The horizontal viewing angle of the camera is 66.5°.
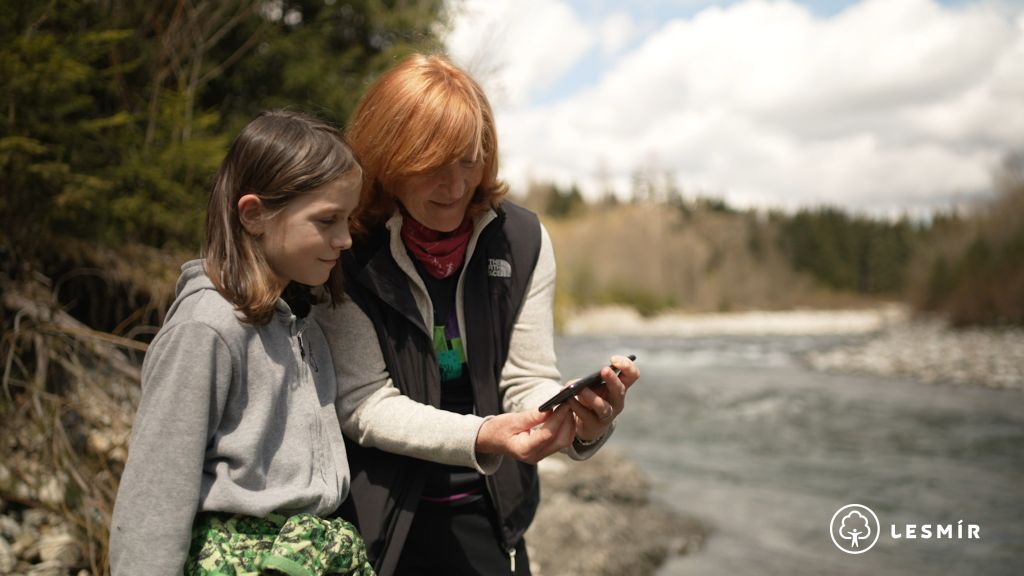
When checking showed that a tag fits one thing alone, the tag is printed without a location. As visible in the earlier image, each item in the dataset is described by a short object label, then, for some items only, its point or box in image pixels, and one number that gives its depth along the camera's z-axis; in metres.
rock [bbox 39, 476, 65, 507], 3.21
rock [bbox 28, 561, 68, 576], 2.90
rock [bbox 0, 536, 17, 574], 2.87
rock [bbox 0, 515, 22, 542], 3.07
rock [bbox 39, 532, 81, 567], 2.97
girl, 1.27
